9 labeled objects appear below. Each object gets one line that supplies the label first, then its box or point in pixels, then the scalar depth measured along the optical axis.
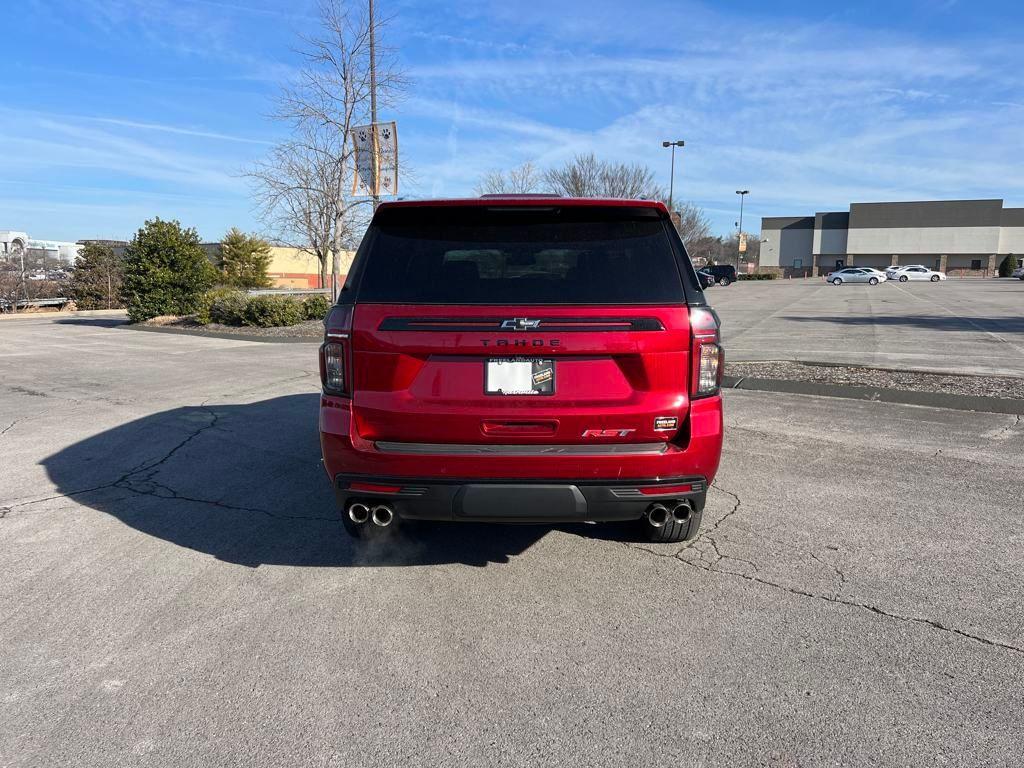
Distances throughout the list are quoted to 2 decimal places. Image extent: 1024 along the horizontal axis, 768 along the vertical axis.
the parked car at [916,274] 56.59
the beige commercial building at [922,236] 81.81
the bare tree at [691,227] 58.07
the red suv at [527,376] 3.17
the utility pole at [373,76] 17.88
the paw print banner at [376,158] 15.86
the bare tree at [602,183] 40.47
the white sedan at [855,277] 52.84
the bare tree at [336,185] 18.86
